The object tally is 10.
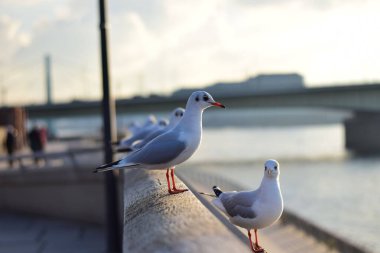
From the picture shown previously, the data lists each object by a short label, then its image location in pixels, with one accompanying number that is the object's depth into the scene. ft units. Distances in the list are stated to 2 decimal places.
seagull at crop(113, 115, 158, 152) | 19.93
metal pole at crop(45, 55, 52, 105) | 197.54
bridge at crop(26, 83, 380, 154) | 142.41
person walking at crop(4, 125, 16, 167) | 50.31
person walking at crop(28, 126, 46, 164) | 52.49
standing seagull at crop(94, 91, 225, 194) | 12.12
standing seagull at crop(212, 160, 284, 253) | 10.09
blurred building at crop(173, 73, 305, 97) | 145.69
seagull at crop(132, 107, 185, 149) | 16.88
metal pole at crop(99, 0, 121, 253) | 24.76
